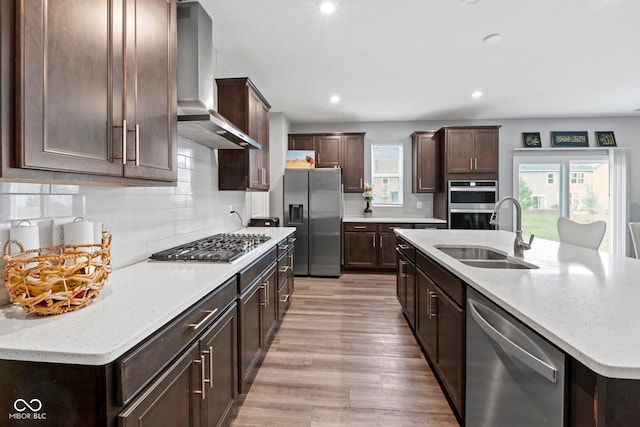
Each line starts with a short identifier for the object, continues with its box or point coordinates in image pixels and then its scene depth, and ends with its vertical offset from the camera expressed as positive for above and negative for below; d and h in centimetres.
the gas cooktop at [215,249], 179 -28
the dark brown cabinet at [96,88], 83 +42
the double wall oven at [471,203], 486 +8
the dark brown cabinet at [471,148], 491 +98
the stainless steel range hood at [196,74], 194 +92
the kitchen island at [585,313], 71 -34
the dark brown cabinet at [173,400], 87 -63
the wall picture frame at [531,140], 536 +121
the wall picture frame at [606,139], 527 +121
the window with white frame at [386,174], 568 +65
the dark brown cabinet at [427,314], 201 -77
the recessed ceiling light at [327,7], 228 +155
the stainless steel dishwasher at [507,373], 90 -59
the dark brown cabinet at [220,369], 131 -78
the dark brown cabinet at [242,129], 289 +80
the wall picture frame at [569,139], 532 +122
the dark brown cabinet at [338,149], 543 +107
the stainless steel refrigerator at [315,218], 474 -15
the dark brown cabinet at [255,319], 177 -77
